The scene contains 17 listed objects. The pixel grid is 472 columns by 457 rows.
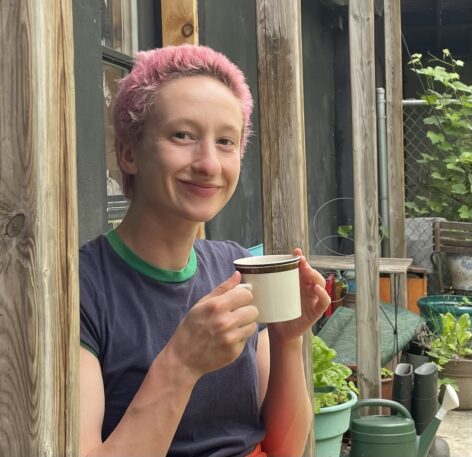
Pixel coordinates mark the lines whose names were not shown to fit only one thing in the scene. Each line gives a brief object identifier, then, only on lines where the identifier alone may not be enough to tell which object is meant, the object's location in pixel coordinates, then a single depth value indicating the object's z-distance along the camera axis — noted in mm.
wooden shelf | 4877
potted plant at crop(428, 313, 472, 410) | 4715
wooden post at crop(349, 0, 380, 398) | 3564
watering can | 3131
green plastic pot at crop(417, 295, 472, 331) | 5453
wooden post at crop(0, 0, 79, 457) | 879
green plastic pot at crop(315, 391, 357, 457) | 2979
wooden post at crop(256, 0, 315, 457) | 1958
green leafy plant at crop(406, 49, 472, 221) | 7371
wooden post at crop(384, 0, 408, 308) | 6234
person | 1389
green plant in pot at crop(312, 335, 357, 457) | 2994
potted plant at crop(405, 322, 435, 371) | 4855
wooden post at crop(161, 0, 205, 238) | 2918
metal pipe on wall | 6367
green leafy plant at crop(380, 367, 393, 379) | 4129
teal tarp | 4316
